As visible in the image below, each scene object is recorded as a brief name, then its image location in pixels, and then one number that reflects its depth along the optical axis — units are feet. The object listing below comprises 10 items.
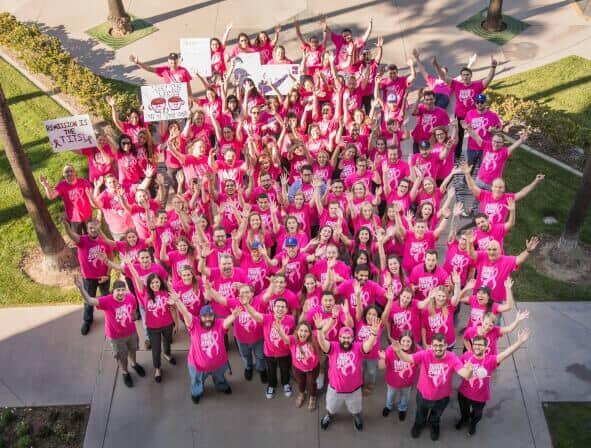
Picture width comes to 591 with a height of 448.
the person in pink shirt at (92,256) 27.99
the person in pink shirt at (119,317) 25.45
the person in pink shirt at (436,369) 22.99
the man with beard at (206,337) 24.52
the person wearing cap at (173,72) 38.86
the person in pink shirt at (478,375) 22.98
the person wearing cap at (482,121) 34.71
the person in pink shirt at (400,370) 23.44
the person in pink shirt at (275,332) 24.07
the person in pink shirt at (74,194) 30.55
